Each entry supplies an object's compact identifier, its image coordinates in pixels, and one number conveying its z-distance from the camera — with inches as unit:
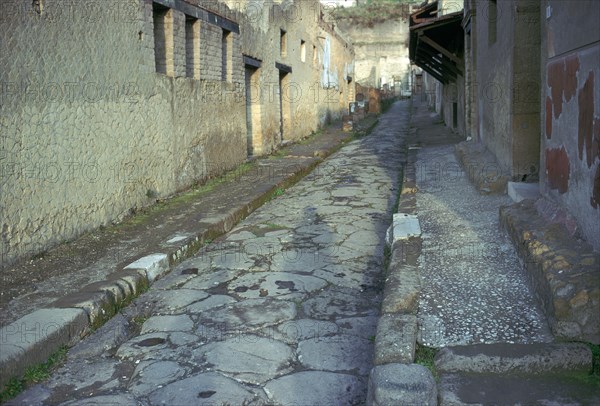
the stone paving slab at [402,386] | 88.8
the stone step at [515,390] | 88.9
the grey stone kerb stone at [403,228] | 181.0
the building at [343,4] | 1730.9
